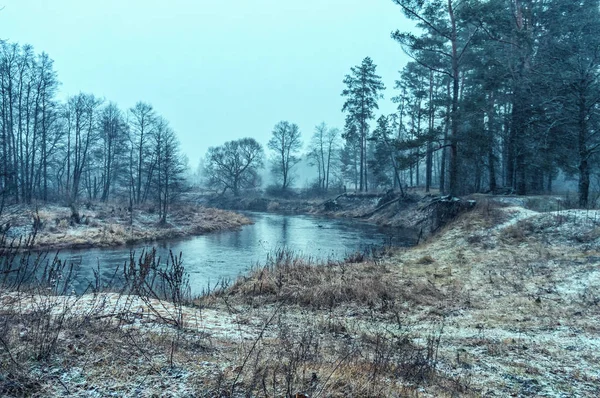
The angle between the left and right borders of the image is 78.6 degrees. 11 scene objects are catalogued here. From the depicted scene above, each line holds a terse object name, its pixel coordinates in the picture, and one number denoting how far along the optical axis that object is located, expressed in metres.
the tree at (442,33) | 18.88
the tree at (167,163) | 30.50
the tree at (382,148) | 33.03
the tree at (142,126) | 40.88
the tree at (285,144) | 62.78
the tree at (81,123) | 39.44
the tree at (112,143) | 42.38
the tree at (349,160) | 60.53
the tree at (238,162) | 60.56
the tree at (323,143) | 64.75
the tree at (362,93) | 39.12
